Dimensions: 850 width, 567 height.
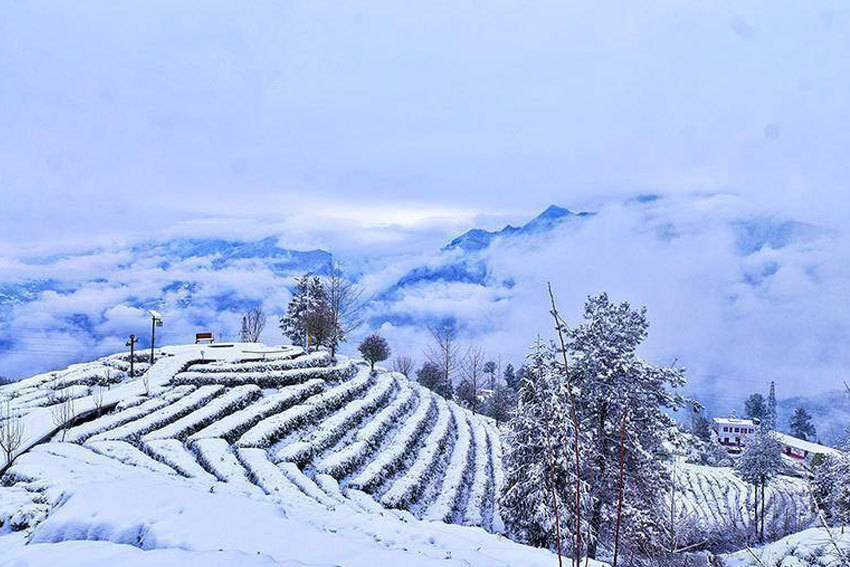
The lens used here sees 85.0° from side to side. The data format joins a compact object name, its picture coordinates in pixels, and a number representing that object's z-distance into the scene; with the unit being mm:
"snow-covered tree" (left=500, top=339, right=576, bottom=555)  17359
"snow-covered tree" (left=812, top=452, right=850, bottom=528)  23508
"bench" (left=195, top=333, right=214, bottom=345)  46125
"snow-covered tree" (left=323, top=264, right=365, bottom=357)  44781
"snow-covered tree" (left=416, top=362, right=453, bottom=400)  55625
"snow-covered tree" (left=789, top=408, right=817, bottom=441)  100500
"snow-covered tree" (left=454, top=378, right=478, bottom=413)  60469
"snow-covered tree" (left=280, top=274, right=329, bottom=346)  48266
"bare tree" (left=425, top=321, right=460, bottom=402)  56125
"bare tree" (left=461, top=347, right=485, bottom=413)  49312
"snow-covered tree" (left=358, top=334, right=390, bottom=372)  41003
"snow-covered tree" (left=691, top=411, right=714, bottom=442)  84375
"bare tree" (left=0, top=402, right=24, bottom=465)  16109
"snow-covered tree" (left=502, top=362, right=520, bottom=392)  80588
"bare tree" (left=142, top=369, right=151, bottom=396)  27805
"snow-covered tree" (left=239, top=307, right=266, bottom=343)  60084
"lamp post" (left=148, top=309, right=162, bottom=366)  32806
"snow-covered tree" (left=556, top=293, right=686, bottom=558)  17422
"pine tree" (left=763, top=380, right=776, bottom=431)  87188
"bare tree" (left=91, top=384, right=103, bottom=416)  24438
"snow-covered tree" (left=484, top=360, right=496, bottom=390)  99125
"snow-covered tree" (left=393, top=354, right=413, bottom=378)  67256
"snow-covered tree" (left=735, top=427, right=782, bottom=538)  37594
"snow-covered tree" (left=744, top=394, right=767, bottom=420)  103688
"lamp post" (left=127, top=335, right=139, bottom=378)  31494
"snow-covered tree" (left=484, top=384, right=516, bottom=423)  47719
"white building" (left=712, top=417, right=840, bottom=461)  80294
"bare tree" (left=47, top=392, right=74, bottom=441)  20423
